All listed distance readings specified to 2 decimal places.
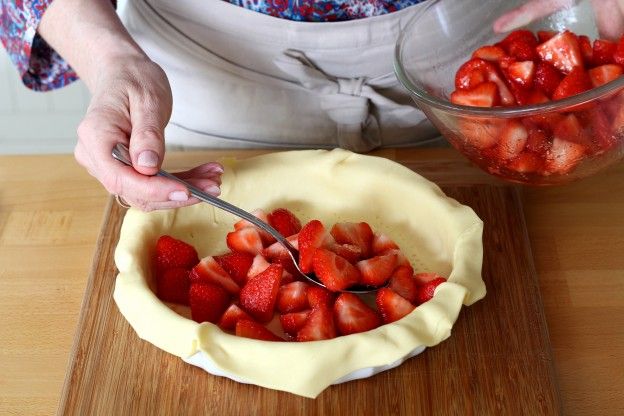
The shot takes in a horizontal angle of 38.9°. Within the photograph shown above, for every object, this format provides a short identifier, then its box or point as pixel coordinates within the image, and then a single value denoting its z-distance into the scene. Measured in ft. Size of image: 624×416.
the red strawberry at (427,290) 3.43
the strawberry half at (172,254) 3.65
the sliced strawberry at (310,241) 3.52
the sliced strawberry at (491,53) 3.59
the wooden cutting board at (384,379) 3.24
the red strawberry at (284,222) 3.79
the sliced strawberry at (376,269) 3.49
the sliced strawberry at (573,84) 3.34
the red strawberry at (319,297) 3.44
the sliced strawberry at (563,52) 3.47
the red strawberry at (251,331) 3.29
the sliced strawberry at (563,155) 3.28
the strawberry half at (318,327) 3.29
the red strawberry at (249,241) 3.70
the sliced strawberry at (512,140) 3.20
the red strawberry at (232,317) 3.41
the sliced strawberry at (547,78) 3.45
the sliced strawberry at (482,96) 3.42
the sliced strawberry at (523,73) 3.46
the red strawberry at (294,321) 3.40
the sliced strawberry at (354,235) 3.65
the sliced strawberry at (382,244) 3.65
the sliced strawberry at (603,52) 3.49
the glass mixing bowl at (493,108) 3.16
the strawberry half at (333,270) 3.45
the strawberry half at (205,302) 3.44
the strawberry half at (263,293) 3.44
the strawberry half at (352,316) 3.33
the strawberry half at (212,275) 3.56
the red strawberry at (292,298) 3.49
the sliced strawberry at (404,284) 3.46
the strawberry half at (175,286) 3.57
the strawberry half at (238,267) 3.63
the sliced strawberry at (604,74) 3.38
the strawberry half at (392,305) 3.36
